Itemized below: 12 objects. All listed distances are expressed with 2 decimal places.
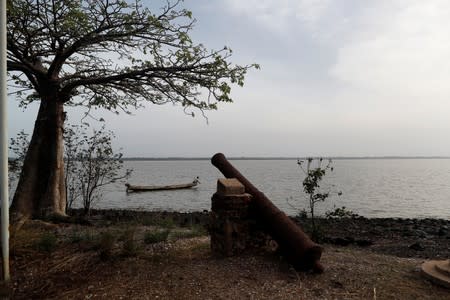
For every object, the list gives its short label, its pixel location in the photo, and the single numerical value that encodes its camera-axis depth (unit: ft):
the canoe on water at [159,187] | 131.13
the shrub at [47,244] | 20.56
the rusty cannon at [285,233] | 17.39
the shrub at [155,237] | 23.39
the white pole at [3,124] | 15.28
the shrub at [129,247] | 19.72
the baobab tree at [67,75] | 32.22
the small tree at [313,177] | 32.12
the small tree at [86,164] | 50.70
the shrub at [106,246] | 19.10
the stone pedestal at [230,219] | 19.26
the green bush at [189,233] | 26.16
